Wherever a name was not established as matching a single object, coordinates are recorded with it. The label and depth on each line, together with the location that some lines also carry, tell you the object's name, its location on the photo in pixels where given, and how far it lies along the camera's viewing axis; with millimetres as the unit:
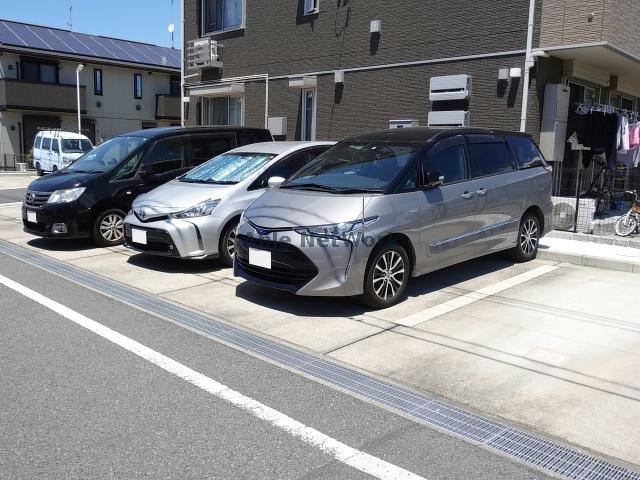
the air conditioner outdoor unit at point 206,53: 17719
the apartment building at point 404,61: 10594
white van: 25188
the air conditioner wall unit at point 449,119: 11469
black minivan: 8781
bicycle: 9805
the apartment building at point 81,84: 30688
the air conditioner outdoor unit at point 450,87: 11398
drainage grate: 3234
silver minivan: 5652
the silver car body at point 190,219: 7246
